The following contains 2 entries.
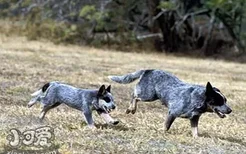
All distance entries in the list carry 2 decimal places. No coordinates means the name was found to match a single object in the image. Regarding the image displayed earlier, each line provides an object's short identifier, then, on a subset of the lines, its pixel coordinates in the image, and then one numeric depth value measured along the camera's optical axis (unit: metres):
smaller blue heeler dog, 13.66
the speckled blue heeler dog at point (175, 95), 13.41
